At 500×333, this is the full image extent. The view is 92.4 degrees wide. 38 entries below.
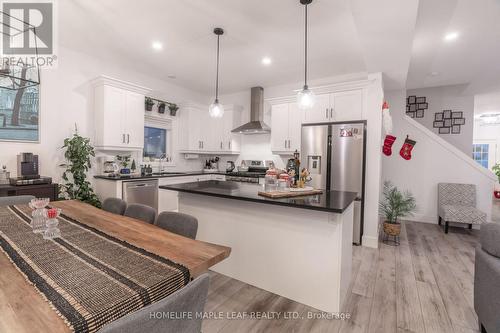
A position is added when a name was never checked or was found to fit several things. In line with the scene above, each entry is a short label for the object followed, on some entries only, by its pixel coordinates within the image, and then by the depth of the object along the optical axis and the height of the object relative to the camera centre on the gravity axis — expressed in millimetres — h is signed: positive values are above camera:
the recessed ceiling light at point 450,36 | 3035 +1641
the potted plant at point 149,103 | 4723 +1071
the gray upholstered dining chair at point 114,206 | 2203 -460
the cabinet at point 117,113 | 3850 +732
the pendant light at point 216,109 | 3088 +645
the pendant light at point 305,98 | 2525 +663
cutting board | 2178 -321
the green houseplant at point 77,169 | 3504 -196
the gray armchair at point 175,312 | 625 -457
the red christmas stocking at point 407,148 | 4926 +294
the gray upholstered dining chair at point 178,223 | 1680 -475
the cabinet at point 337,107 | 3719 +875
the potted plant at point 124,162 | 4193 -92
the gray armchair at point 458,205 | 4137 -786
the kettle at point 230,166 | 5846 -176
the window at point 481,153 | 8508 +386
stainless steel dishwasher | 3822 -577
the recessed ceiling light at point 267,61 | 3869 +1629
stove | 4840 -296
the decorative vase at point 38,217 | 1505 -394
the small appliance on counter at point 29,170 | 3066 -198
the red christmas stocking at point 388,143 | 4270 +330
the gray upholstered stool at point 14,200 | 2315 -450
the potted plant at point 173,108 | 5229 +1086
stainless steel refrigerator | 3580 +59
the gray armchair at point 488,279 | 1488 -764
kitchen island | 1990 -749
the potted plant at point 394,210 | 3689 -758
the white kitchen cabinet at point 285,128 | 4477 +624
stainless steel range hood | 5229 +1085
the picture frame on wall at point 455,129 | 5445 +780
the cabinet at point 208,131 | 5453 +640
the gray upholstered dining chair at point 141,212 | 1927 -458
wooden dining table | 720 -495
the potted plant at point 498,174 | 7443 -317
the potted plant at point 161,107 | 4983 +1052
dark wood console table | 2846 -441
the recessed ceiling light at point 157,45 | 3406 +1626
